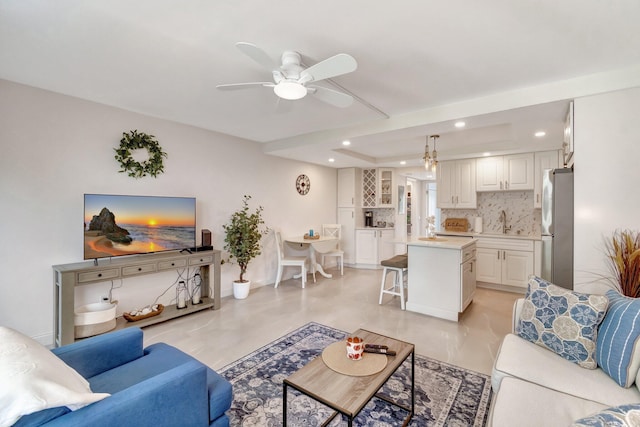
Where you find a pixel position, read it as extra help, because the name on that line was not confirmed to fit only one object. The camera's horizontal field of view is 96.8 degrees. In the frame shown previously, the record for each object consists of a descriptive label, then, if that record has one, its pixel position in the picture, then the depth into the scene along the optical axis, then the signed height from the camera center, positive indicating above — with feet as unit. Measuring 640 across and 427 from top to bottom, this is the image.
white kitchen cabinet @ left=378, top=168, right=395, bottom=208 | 20.94 +1.97
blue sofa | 3.34 -2.65
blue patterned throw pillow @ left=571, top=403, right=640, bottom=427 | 2.66 -1.95
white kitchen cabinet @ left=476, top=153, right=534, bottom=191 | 15.06 +2.36
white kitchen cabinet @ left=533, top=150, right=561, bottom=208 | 14.30 +2.60
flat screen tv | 9.45 -0.44
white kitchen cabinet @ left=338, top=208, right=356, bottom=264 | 21.11 -1.41
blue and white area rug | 5.88 -4.22
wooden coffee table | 4.32 -2.87
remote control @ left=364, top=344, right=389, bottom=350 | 5.83 -2.73
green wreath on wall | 10.43 +2.19
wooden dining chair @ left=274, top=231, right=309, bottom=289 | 15.75 -2.64
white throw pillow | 2.89 -1.93
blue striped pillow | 4.67 -2.18
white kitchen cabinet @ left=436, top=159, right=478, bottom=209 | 16.75 +1.87
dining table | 16.76 -1.87
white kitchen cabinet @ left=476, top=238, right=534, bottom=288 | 14.44 -2.40
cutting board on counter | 17.54 -0.57
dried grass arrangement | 6.87 -1.07
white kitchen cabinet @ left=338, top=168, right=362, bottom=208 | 21.12 +2.04
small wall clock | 18.39 +1.94
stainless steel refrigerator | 8.20 -0.39
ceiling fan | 5.43 +2.99
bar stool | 12.31 -2.48
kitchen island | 11.00 -2.51
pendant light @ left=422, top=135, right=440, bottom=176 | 12.14 +2.25
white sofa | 4.15 -2.89
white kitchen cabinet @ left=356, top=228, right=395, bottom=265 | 20.49 -2.30
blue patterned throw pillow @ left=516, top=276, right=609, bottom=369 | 5.40 -2.14
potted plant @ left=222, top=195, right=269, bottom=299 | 13.46 -1.37
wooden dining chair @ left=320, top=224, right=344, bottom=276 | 19.56 -1.20
